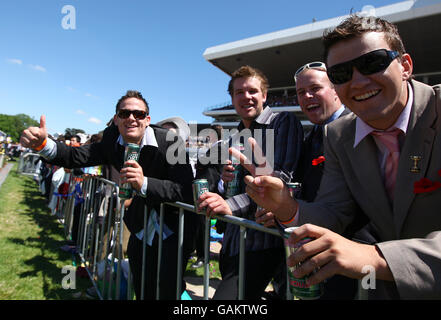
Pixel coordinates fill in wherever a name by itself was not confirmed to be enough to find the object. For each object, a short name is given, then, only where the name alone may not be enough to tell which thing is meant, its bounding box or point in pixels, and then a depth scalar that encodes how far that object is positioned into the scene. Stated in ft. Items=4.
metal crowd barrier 6.10
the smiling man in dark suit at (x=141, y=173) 7.95
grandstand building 77.41
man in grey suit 3.15
